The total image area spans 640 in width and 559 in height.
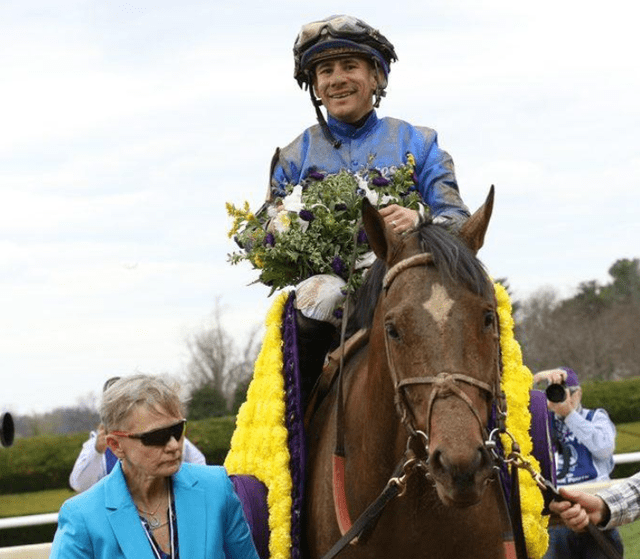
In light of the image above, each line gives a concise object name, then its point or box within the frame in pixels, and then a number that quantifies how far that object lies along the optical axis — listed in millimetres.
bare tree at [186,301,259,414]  33719
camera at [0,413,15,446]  7863
